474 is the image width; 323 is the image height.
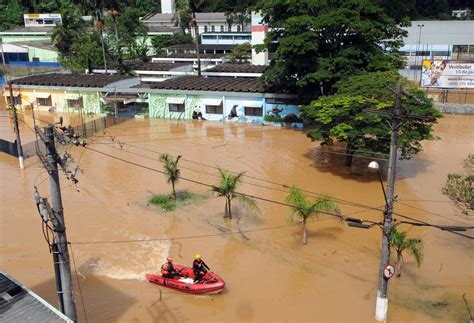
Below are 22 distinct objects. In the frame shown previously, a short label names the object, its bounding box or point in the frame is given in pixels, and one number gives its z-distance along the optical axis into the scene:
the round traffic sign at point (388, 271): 11.63
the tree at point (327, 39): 29.52
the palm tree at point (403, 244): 13.43
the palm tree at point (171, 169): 20.39
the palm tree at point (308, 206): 16.17
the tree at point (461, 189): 14.64
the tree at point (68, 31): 48.88
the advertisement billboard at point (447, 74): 38.53
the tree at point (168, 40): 72.81
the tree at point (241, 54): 57.97
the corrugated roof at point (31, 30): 82.15
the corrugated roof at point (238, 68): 47.05
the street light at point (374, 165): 11.23
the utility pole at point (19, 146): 25.02
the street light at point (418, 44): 57.69
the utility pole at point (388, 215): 11.02
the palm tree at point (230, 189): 18.03
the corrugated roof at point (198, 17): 86.81
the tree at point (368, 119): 21.77
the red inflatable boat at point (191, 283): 13.73
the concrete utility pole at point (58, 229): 9.80
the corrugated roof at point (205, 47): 65.79
